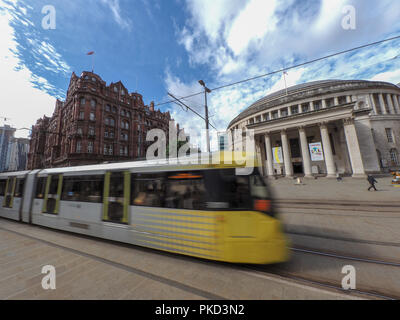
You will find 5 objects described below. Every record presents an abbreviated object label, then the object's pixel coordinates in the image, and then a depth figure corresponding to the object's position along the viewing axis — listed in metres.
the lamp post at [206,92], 8.94
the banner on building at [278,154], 30.95
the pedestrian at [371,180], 13.29
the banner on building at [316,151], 26.70
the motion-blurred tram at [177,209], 3.50
